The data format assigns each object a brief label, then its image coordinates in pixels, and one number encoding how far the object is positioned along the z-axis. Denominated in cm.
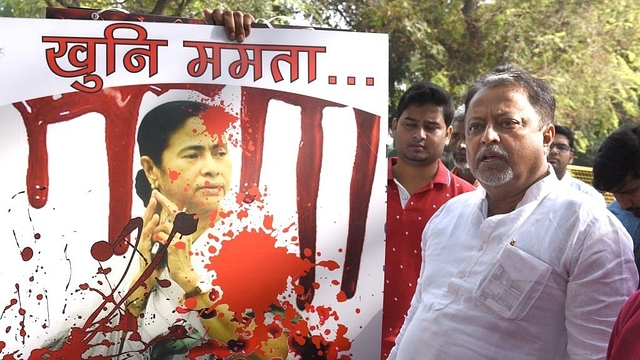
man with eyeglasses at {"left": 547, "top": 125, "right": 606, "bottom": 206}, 420
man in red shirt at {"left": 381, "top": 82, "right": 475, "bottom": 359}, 259
